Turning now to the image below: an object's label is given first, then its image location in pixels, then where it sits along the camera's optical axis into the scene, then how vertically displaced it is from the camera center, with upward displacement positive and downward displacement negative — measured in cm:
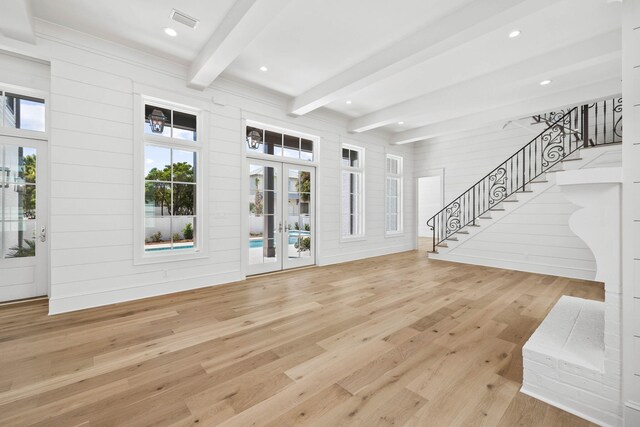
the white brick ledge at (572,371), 154 -97
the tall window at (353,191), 669 +52
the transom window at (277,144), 507 +134
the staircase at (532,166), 537 +102
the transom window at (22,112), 343 +128
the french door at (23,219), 350 -11
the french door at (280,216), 507 -9
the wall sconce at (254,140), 504 +133
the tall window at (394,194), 785 +52
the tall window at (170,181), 392 +45
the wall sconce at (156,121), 399 +133
